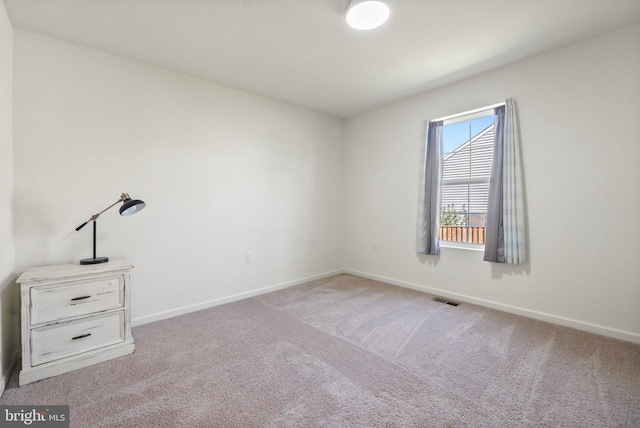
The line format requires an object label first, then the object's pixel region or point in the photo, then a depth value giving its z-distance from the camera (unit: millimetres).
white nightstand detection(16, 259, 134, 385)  1855
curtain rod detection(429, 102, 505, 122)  3061
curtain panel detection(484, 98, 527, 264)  2836
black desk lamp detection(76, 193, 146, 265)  2217
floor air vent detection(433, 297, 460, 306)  3270
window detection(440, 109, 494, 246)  3244
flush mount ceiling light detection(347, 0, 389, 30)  1926
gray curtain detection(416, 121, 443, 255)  3514
